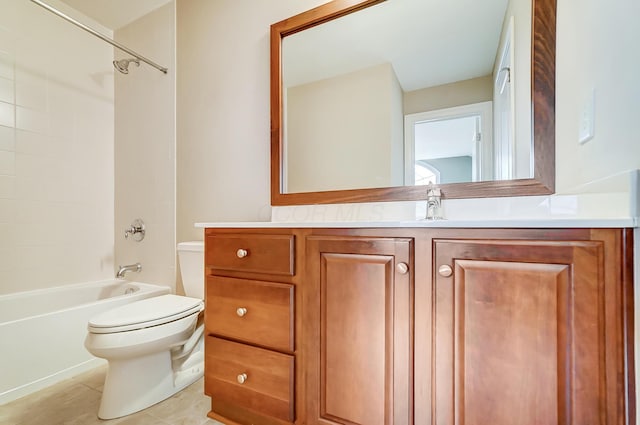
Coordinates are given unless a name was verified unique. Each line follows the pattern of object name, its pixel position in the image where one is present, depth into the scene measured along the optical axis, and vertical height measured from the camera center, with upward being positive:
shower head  1.99 +1.02
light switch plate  0.77 +0.25
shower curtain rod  1.50 +1.03
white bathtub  1.41 -0.64
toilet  1.19 -0.59
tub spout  1.99 -0.40
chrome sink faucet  1.13 +0.02
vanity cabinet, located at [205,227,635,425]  0.63 -0.32
